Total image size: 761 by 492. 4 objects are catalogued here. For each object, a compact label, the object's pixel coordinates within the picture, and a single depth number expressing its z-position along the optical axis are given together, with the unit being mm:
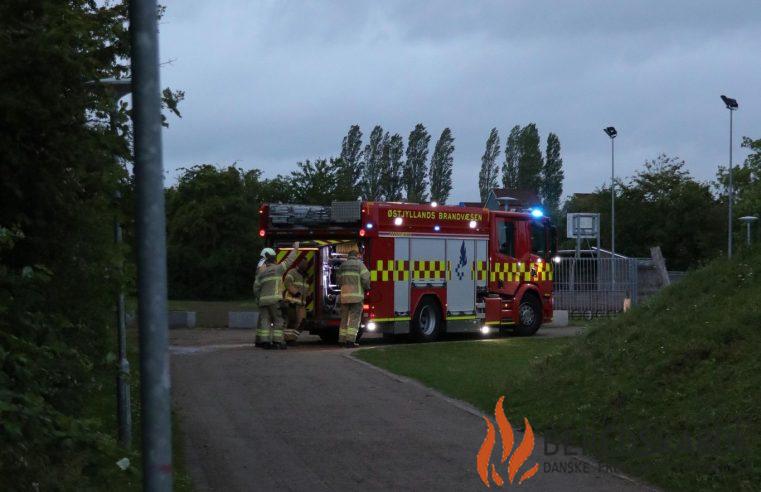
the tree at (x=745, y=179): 69375
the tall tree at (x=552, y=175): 108688
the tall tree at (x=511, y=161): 105000
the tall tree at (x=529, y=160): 104862
